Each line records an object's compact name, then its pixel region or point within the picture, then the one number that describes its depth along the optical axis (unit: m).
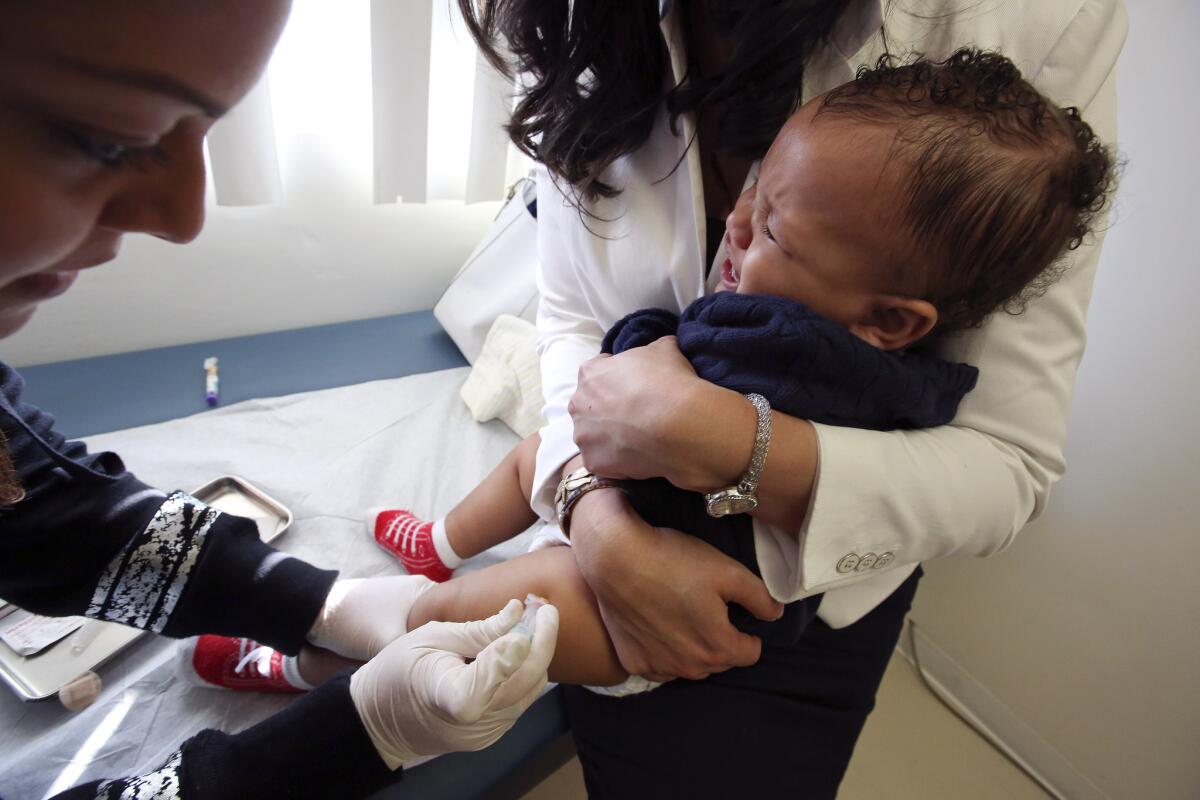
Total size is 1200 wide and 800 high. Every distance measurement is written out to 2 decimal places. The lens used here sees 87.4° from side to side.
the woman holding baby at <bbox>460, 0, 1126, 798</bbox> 0.70
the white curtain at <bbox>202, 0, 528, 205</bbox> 1.26
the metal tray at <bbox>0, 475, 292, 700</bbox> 0.91
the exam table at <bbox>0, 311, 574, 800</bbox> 0.92
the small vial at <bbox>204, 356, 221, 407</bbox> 1.43
